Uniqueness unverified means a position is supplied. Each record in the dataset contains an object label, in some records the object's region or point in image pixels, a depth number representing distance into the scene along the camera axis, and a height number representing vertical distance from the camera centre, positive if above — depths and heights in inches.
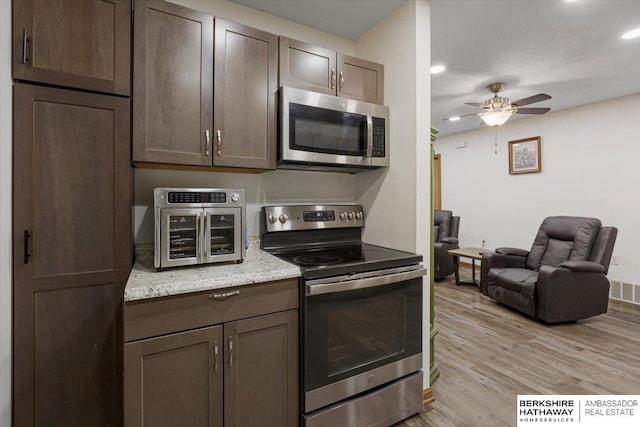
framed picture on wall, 180.7 +35.0
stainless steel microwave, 69.1 +19.9
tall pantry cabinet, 48.9 +1.0
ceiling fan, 128.1 +44.7
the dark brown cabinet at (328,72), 71.4 +35.6
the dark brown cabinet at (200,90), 56.9 +25.1
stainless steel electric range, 57.9 -24.8
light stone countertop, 47.3 -10.9
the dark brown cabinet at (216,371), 46.6 -26.4
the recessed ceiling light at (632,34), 91.3 +54.6
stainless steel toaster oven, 55.4 -2.5
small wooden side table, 166.4 -22.9
